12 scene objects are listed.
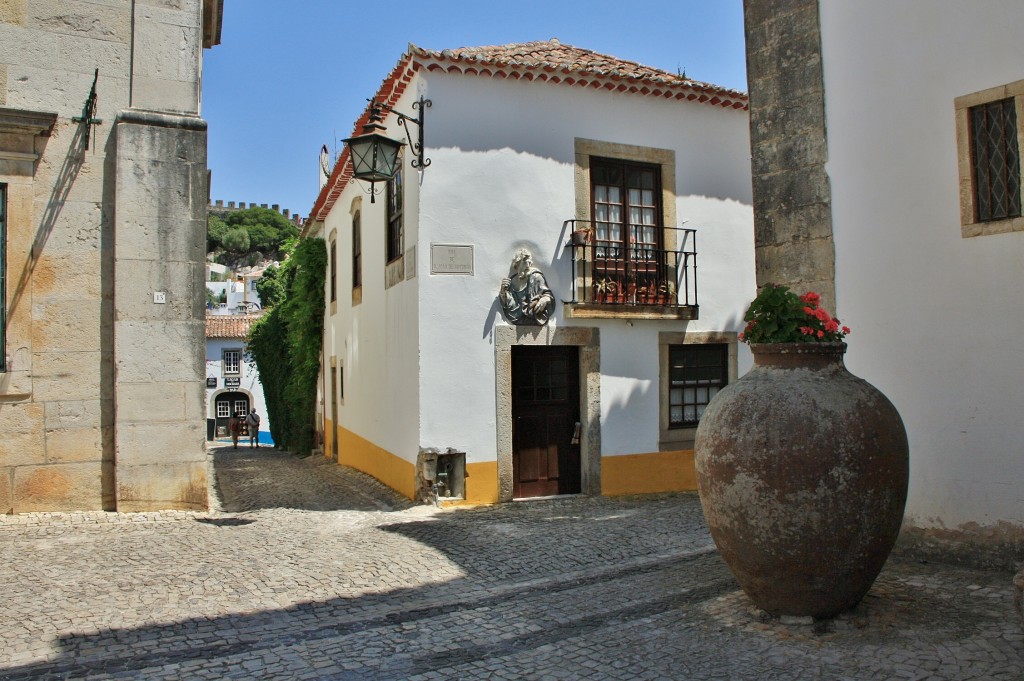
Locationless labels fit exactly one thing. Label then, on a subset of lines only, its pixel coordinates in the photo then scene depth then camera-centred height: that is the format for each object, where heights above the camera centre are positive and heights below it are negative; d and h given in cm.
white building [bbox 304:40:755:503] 909 +132
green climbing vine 1742 +85
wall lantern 867 +247
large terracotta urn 393 -56
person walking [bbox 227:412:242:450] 2612 -163
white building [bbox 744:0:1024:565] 515 +103
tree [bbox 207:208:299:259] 7125 +1414
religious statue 925 +95
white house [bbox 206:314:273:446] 3894 +27
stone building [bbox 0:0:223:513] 709 +116
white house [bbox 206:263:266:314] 4631 +531
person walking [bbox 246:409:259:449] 2627 -156
